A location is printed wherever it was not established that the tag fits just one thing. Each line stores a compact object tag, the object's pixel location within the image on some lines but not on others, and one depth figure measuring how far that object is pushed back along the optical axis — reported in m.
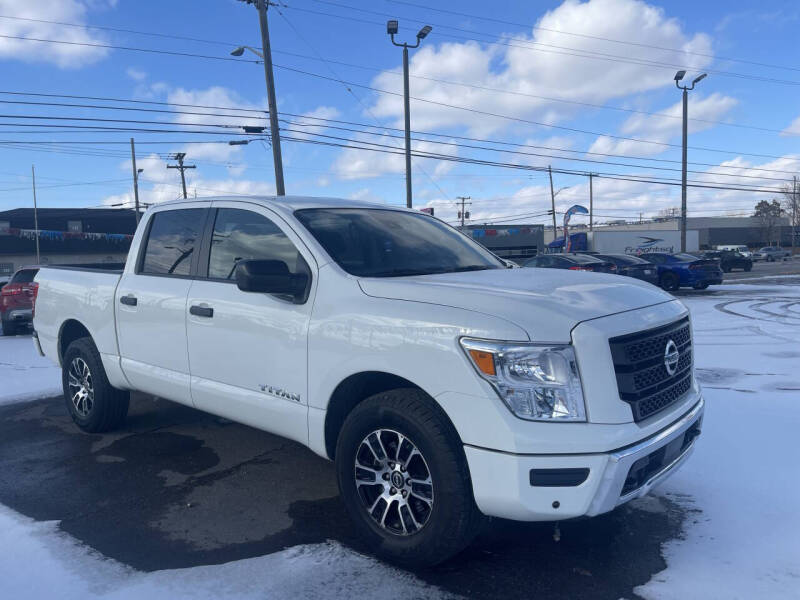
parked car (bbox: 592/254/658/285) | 20.70
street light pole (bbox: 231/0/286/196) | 18.55
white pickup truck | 2.72
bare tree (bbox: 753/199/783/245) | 88.44
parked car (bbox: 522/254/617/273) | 18.81
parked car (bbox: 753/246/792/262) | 59.09
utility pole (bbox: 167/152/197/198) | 47.34
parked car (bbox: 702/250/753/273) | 36.69
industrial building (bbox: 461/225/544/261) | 63.25
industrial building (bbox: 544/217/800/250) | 89.12
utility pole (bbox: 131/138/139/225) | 42.05
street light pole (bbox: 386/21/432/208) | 20.95
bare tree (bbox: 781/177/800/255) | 81.88
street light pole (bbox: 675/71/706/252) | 29.76
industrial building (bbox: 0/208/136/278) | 46.50
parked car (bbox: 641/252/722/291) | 20.78
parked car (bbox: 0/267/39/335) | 13.66
